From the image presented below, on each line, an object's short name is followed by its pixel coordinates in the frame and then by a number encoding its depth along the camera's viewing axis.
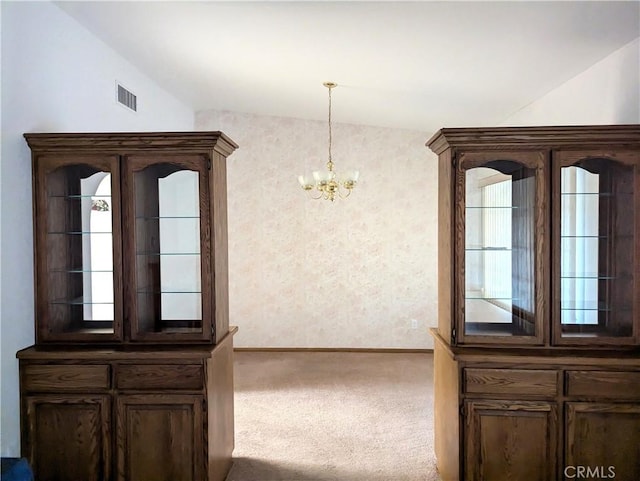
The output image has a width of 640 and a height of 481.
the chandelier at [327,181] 5.18
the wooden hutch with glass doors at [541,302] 2.78
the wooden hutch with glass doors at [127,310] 2.88
